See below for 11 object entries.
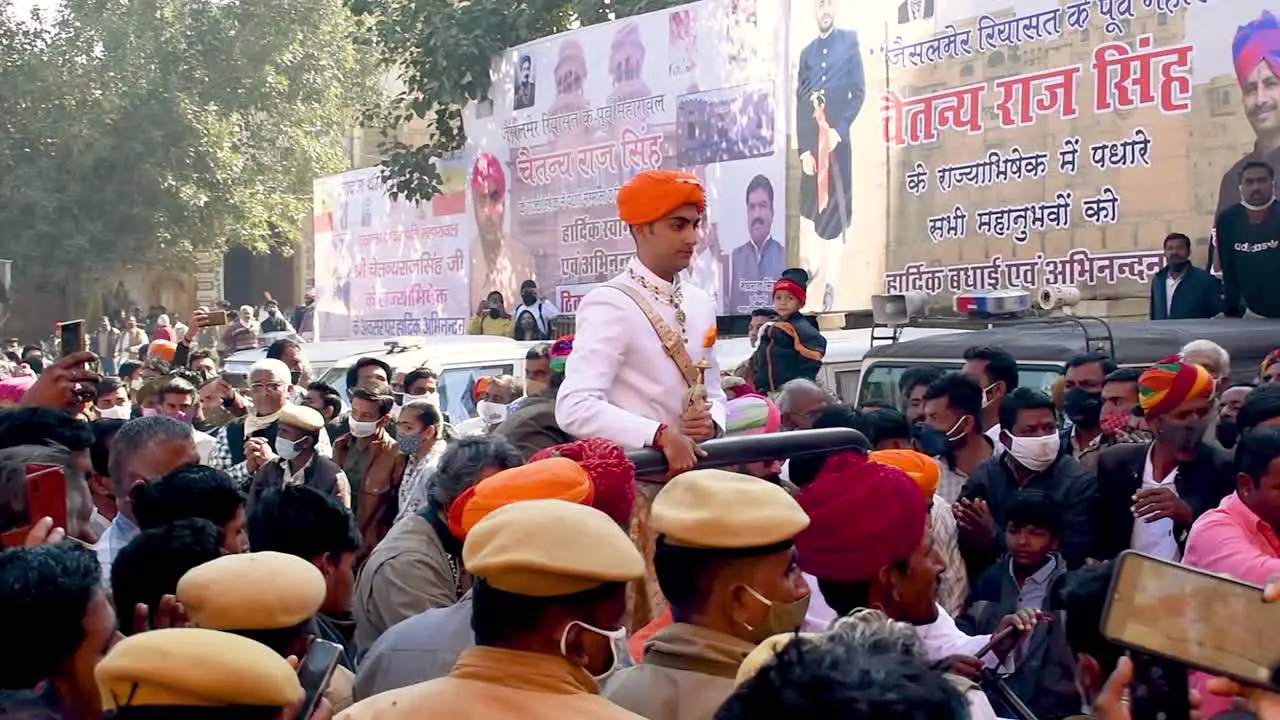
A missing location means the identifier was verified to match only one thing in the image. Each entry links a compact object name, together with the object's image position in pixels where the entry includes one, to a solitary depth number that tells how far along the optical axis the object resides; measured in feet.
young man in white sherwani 14.19
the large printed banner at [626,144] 56.70
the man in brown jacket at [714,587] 10.36
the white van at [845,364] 34.76
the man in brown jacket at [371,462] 27.50
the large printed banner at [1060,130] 41.16
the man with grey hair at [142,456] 18.27
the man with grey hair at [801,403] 24.99
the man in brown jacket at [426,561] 15.84
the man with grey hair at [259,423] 30.25
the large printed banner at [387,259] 77.41
